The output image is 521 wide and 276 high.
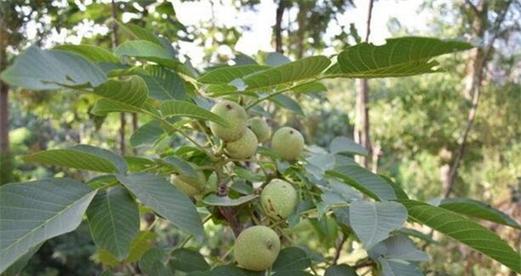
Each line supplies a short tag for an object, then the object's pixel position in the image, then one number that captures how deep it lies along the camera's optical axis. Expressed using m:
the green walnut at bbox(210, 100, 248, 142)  0.85
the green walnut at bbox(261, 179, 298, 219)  0.85
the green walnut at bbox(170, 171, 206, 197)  0.89
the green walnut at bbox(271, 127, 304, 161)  0.95
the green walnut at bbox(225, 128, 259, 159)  0.88
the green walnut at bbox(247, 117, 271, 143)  0.99
